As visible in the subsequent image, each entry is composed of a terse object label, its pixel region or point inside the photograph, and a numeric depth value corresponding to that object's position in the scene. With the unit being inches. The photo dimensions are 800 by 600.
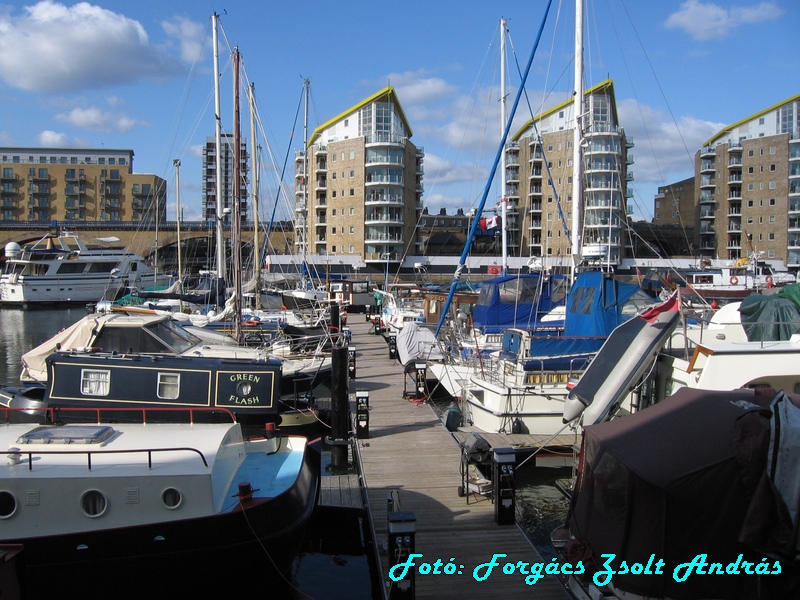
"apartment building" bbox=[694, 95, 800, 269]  2994.6
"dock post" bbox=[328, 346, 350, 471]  536.1
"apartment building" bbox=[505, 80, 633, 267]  2738.7
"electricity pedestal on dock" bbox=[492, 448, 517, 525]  375.2
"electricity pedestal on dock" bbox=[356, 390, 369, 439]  556.0
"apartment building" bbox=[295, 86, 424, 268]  2787.9
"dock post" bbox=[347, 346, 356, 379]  847.1
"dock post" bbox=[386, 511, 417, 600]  281.9
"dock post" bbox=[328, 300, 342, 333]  1055.0
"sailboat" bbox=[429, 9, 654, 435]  573.9
